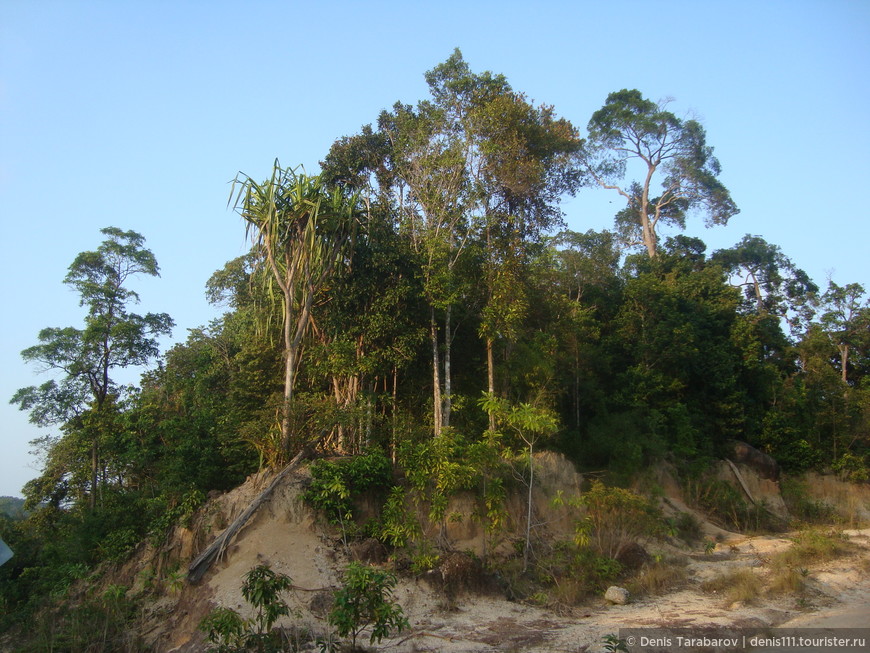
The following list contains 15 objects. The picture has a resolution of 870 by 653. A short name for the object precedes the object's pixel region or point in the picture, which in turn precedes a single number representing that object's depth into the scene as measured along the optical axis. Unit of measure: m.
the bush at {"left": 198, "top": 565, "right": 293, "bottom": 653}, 8.89
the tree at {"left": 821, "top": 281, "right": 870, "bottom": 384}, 27.17
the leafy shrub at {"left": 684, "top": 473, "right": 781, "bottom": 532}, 19.80
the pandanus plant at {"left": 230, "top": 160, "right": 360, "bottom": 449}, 14.51
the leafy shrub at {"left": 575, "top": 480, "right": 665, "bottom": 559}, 14.27
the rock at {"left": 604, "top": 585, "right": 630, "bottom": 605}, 12.67
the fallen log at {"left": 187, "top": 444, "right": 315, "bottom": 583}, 12.08
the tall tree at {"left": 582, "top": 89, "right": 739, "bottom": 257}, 34.22
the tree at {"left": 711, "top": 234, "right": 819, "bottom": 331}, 30.84
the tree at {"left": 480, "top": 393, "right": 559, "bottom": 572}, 13.21
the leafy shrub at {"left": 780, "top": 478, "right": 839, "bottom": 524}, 21.09
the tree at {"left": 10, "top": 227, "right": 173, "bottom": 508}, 18.22
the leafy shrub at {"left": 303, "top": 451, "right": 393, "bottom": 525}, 13.14
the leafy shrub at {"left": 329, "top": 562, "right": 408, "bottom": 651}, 8.73
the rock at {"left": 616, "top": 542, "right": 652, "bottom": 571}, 14.30
